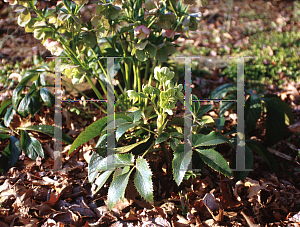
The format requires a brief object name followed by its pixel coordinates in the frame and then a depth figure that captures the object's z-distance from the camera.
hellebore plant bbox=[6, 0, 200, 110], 1.10
